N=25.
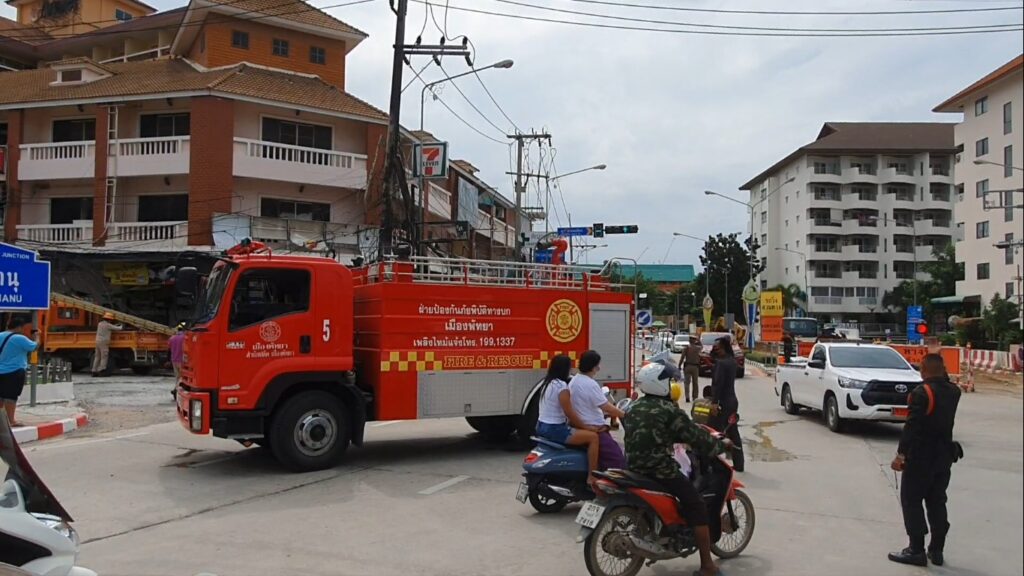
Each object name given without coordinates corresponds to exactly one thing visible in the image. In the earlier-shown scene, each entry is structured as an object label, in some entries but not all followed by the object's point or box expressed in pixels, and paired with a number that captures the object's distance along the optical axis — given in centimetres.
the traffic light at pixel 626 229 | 3453
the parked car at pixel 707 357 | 2417
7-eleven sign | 2530
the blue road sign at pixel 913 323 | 3151
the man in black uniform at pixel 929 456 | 562
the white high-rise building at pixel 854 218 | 6838
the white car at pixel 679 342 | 3588
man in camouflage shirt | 519
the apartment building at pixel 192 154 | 2711
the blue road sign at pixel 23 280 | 1223
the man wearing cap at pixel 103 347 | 2230
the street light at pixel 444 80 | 2347
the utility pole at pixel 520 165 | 3616
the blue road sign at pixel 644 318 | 2645
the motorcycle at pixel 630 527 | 527
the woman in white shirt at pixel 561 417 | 734
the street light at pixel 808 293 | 7325
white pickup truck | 1272
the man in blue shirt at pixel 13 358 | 1045
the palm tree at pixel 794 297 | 7325
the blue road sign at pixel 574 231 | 3575
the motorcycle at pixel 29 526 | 399
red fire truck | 888
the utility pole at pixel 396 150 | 1842
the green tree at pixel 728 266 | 6762
